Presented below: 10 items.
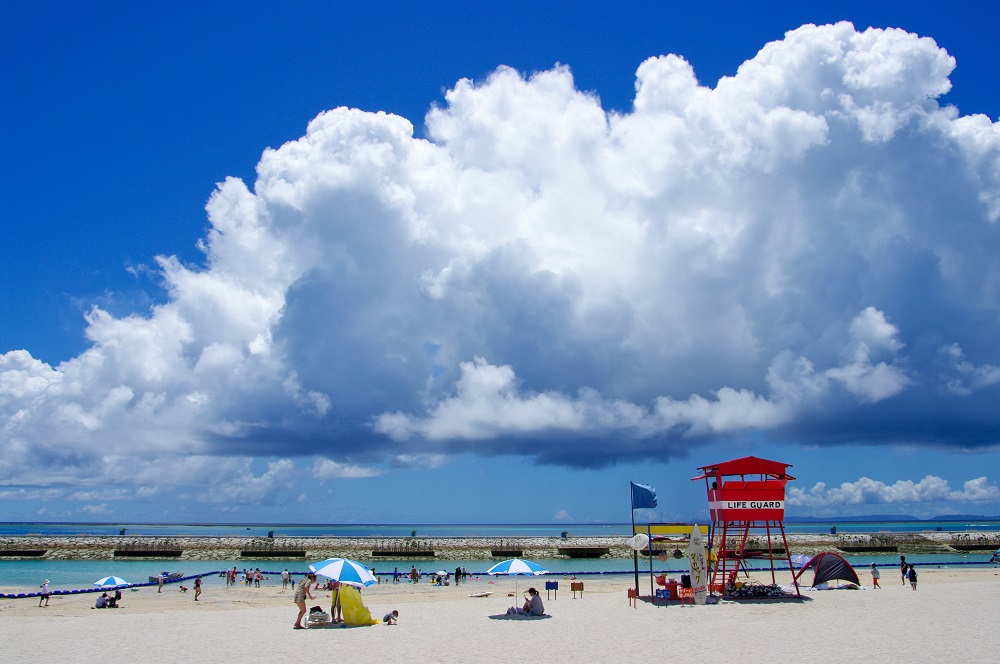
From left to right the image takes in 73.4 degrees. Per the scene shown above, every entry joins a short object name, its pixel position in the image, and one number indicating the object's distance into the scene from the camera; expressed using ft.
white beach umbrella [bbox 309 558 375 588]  69.97
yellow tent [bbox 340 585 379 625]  72.84
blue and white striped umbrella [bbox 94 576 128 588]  111.14
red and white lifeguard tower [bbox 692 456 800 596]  97.25
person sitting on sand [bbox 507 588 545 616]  79.36
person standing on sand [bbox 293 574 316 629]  70.90
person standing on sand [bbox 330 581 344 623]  73.87
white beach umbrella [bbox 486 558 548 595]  83.15
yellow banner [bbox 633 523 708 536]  113.70
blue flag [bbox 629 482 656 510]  100.16
